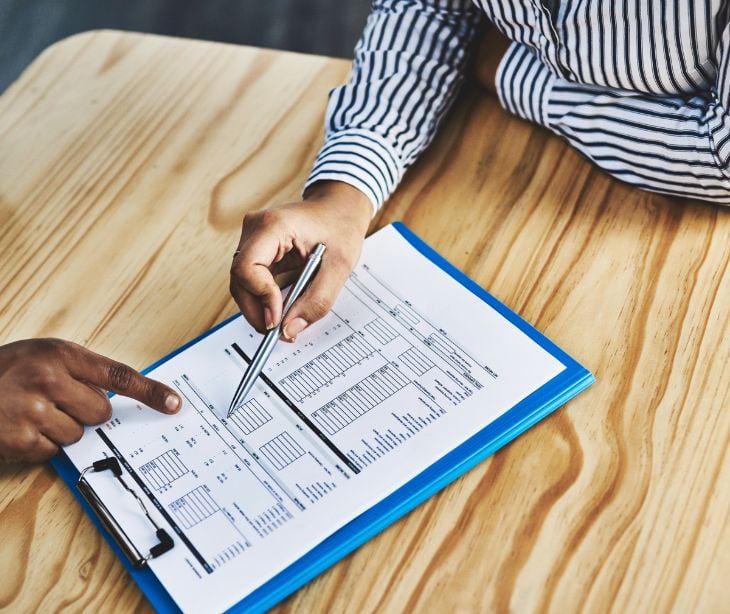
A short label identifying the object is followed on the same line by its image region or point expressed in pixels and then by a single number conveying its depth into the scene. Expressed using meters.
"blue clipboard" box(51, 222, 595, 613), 0.57
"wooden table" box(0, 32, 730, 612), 0.58
